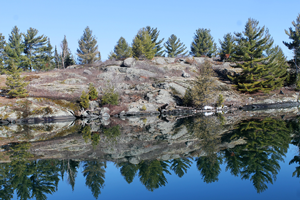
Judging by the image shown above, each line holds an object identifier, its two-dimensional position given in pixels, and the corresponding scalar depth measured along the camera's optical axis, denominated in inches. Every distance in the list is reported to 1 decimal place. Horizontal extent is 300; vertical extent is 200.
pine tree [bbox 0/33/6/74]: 1822.3
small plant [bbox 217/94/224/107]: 1275.8
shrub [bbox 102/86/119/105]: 1171.9
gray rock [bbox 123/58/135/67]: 1803.6
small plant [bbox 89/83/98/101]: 1210.6
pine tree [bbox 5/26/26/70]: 1802.4
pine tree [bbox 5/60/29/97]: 1063.6
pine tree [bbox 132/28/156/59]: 1965.1
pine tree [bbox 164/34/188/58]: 2399.1
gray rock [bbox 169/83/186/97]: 1385.3
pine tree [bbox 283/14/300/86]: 1562.9
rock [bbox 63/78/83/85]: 1498.6
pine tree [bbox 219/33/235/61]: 2075.5
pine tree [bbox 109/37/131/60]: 2111.7
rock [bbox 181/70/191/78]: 1702.8
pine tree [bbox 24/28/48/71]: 1942.7
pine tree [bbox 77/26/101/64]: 2086.2
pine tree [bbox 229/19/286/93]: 1460.4
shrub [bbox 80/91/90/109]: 1122.0
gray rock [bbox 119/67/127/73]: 1747.0
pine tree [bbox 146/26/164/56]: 2315.5
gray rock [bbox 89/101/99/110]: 1174.1
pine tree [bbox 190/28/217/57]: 2245.3
